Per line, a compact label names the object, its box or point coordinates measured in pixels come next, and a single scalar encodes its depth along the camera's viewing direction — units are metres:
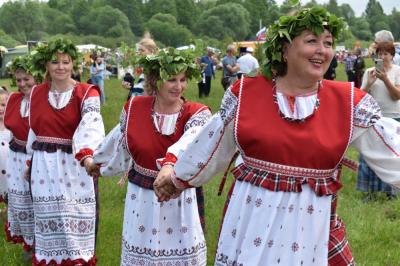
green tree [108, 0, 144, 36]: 107.19
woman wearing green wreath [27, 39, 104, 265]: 5.02
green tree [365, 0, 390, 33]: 120.81
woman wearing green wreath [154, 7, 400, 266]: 2.83
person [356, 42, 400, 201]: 6.50
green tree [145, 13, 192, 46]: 92.25
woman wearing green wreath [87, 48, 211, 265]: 4.04
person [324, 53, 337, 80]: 12.22
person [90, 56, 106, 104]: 19.33
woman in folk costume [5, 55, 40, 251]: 5.85
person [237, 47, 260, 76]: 11.41
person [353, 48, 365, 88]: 14.22
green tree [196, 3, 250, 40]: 97.12
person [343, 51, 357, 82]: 18.67
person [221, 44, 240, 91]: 15.74
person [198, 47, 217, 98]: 18.91
